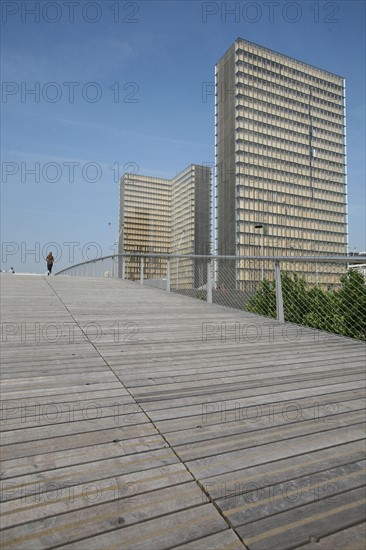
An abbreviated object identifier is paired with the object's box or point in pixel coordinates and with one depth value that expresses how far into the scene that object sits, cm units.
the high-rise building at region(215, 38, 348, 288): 9100
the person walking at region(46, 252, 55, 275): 2302
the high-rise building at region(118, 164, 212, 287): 14112
